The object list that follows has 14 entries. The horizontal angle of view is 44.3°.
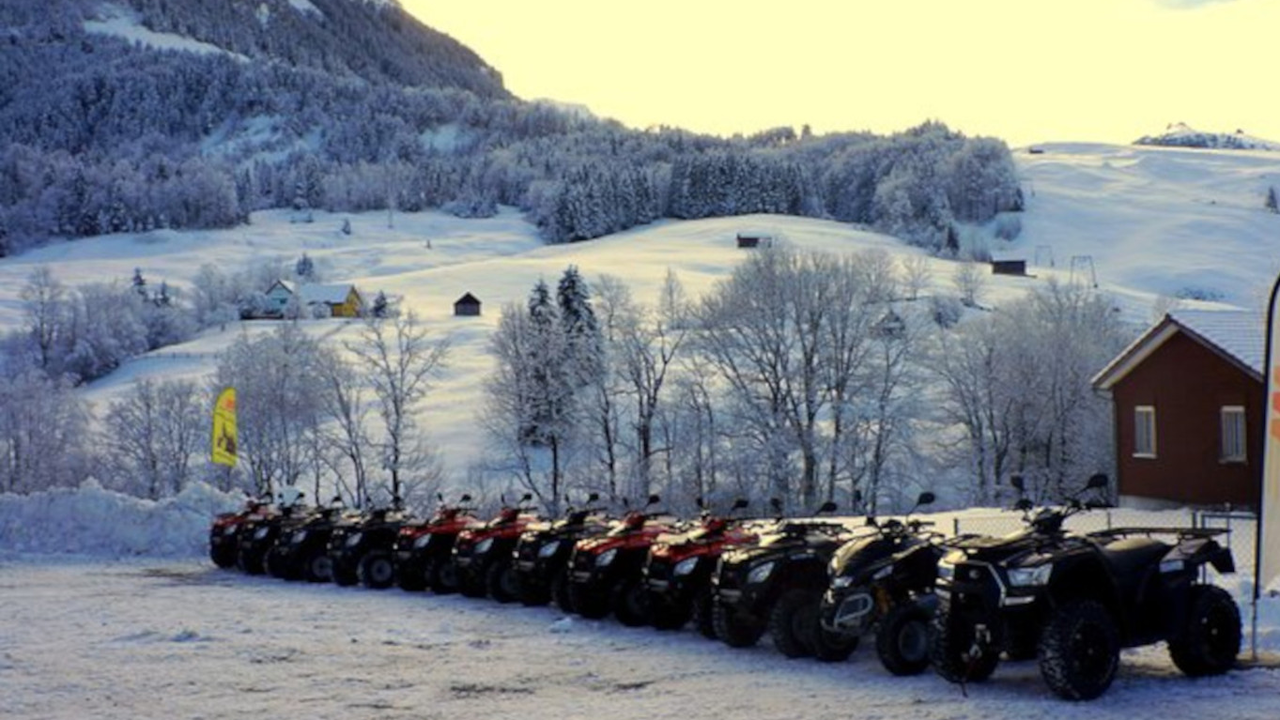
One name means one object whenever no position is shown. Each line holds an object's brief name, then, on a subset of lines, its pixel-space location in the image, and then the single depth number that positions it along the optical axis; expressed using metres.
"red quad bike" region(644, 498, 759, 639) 16.95
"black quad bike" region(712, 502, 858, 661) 14.93
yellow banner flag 38.78
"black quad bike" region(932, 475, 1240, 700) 11.98
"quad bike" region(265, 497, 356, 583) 25.23
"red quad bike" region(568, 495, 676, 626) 18.00
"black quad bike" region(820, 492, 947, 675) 14.01
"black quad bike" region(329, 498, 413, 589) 23.83
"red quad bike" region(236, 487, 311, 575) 26.33
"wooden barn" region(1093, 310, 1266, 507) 30.48
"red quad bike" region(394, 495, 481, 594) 22.56
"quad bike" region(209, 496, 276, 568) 27.48
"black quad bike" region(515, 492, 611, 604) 19.92
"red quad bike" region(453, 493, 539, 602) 21.12
